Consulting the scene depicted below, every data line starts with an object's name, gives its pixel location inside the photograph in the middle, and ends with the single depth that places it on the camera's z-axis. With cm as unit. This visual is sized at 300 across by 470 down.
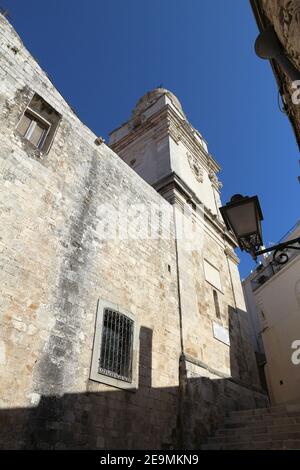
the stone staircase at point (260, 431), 573
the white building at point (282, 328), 1318
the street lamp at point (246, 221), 370
